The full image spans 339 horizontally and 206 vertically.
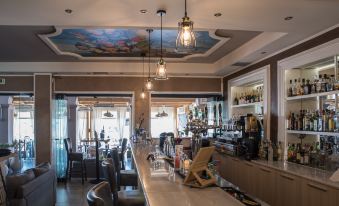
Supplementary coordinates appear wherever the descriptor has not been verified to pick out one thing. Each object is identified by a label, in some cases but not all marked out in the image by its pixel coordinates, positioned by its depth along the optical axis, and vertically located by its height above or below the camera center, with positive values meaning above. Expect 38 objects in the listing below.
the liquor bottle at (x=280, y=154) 4.88 -0.63
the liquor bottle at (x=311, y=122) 4.34 -0.12
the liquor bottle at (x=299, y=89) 4.64 +0.35
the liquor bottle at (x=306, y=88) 4.46 +0.35
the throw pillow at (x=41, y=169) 4.43 -0.80
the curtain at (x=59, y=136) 7.70 -0.55
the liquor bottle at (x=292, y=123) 4.77 -0.15
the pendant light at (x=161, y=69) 4.10 +0.56
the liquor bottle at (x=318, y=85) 4.22 +0.36
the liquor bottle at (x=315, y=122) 4.22 -0.12
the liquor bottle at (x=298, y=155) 4.51 -0.59
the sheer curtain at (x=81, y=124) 13.30 -0.47
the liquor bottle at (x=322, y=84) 4.13 +0.37
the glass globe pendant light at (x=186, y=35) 2.26 +0.56
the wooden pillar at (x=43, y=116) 7.49 -0.06
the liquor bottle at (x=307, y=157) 4.34 -0.60
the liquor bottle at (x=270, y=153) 4.85 -0.61
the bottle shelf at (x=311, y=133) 3.81 -0.26
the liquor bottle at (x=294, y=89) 4.77 +0.35
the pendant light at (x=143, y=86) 7.29 +0.66
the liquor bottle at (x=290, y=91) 4.87 +0.33
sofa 3.70 -0.92
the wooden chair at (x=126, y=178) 4.51 -0.92
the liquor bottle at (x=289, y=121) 4.85 -0.12
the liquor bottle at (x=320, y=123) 4.11 -0.13
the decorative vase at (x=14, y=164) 5.88 -0.97
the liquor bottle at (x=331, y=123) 3.91 -0.12
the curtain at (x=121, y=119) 14.84 -0.27
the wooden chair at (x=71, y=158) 7.77 -1.08
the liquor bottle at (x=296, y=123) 4.68 -0.15
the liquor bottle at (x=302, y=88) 4.55 +0.35
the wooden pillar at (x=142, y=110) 7.88 +0.08
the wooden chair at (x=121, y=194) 3.03 -0.87
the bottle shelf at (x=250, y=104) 6.05 +0.17
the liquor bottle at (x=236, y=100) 7.23 +0.29
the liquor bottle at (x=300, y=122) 4.58 -0.13
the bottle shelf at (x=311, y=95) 3.86 +0.23
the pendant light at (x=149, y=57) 4.85 +1.17
